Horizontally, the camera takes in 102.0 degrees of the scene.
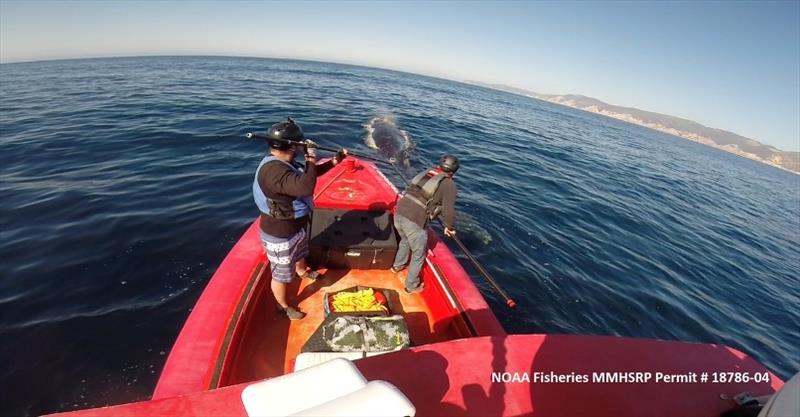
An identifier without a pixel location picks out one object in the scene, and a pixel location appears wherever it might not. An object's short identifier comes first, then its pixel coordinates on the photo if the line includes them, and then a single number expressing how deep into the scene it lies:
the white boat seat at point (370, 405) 1.35
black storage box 5.58
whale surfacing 15.35
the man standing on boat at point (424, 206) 5.05
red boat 1.65
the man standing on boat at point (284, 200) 3.59
